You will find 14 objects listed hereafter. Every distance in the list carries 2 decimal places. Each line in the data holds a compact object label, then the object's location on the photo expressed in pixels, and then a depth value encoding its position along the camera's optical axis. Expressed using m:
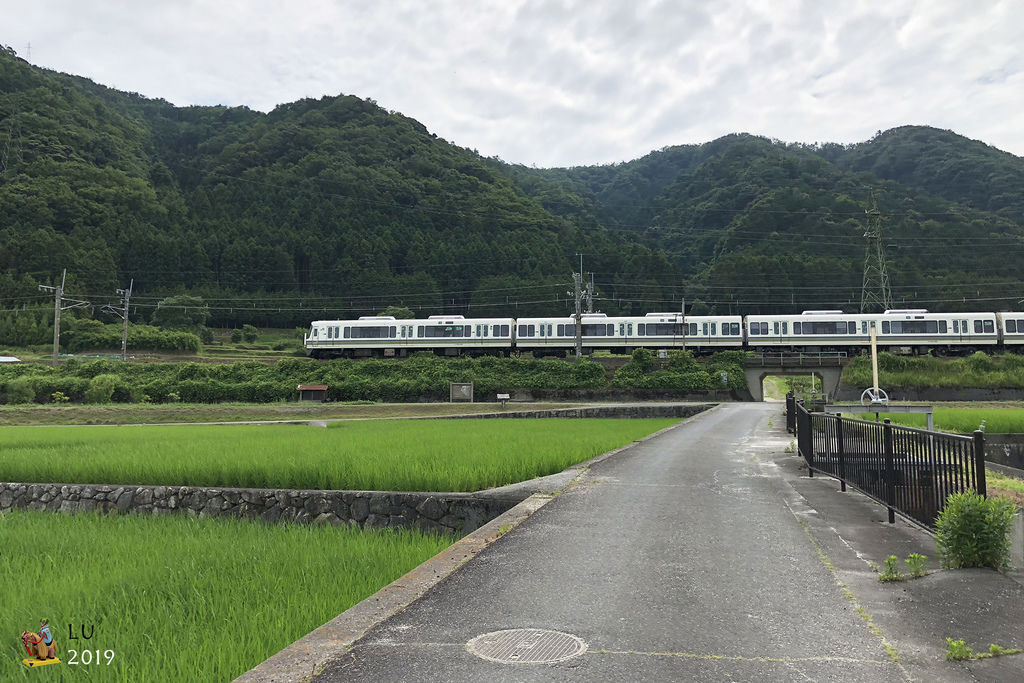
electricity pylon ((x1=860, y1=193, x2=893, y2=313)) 53.68
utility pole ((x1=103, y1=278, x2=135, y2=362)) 46.84
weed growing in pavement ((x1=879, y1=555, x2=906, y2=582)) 4.49
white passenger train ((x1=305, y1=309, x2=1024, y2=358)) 41.16
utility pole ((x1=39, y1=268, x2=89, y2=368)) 42.56
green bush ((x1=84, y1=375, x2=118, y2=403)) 37.19
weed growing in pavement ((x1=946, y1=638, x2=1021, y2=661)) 3.14
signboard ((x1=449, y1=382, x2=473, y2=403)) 39.44
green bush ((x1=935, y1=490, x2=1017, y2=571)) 4.56
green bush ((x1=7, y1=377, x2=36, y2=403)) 36.53
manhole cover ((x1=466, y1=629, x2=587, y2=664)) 3.24
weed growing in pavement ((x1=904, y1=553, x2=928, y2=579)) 4.57
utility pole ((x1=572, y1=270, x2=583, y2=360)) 43.89
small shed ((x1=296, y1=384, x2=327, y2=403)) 40.31
